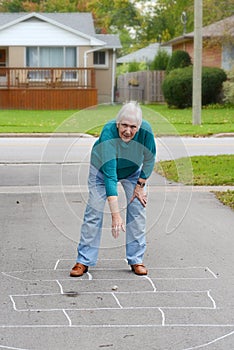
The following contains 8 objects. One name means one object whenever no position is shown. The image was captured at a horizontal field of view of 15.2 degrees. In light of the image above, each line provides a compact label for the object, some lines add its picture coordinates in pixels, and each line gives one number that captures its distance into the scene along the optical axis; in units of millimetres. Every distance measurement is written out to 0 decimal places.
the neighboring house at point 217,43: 39122
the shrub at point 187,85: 37469
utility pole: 27453
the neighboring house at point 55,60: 40844
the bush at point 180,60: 42469
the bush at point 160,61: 49000
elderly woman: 7250
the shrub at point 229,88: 33625
